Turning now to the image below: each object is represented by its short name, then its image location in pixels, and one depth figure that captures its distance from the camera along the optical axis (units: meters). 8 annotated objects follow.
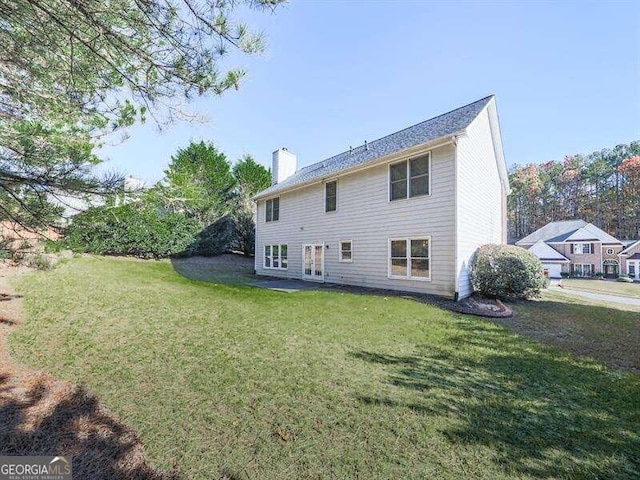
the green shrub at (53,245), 4.05
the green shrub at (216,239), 19.81
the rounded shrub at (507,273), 9.32
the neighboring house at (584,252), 32.19
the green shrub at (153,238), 15.68
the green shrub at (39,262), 4.20
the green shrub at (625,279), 29.71
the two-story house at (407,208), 9.43
